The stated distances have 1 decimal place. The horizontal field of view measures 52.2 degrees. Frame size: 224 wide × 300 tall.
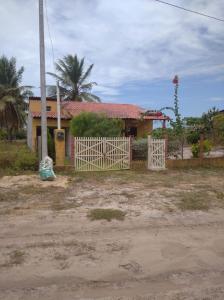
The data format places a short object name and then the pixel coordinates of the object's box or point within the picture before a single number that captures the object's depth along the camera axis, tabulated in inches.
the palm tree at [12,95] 875.5
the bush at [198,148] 457.6
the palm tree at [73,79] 918.7
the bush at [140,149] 436.7
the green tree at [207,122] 492.5
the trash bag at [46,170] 313.6
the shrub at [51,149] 436.7
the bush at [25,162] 358.9
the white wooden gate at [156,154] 399.4
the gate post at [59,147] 371.1
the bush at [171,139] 439.1
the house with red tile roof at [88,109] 645.0
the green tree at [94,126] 473.7
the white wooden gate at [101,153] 381.3
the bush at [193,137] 499.0
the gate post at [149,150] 397.5
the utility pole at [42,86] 317.3
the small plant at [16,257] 119.2
